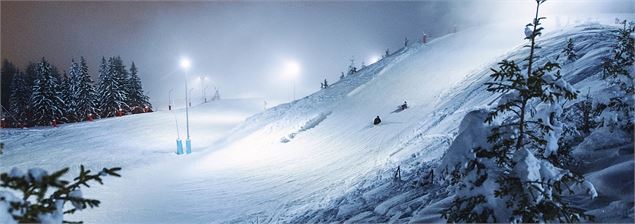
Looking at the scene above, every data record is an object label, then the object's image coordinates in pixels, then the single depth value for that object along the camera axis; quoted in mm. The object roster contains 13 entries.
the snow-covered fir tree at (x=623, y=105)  6458
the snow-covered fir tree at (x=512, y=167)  4332
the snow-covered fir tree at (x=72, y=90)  45844
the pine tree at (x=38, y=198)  3039
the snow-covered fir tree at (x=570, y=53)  15586
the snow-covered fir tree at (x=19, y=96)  48781
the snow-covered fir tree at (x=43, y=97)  41688
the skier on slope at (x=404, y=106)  22122
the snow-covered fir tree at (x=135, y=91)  52844
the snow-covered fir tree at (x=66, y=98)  44888
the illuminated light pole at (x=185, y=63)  26061
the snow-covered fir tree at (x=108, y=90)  48219
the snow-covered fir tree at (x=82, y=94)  46656
